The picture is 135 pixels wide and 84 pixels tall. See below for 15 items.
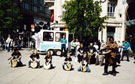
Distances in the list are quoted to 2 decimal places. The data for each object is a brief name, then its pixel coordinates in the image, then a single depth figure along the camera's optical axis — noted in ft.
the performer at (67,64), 29.63
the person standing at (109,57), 27.05
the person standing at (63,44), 50.47
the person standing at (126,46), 44.70
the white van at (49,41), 51.93
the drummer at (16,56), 31.99
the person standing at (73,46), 50.31
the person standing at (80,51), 35.66
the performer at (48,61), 29.94
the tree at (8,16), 75.00
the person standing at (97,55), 37.47
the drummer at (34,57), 31.21
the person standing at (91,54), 37.42
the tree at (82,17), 52.54
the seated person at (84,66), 29.23
